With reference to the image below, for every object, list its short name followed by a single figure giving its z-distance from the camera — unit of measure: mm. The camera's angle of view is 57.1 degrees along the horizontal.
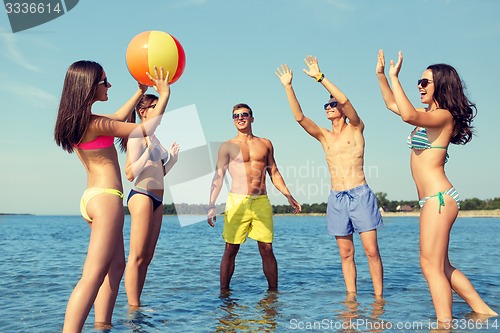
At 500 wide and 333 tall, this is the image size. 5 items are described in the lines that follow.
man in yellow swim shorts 7520
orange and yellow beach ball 5242
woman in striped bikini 4773
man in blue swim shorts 6496
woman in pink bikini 4070
